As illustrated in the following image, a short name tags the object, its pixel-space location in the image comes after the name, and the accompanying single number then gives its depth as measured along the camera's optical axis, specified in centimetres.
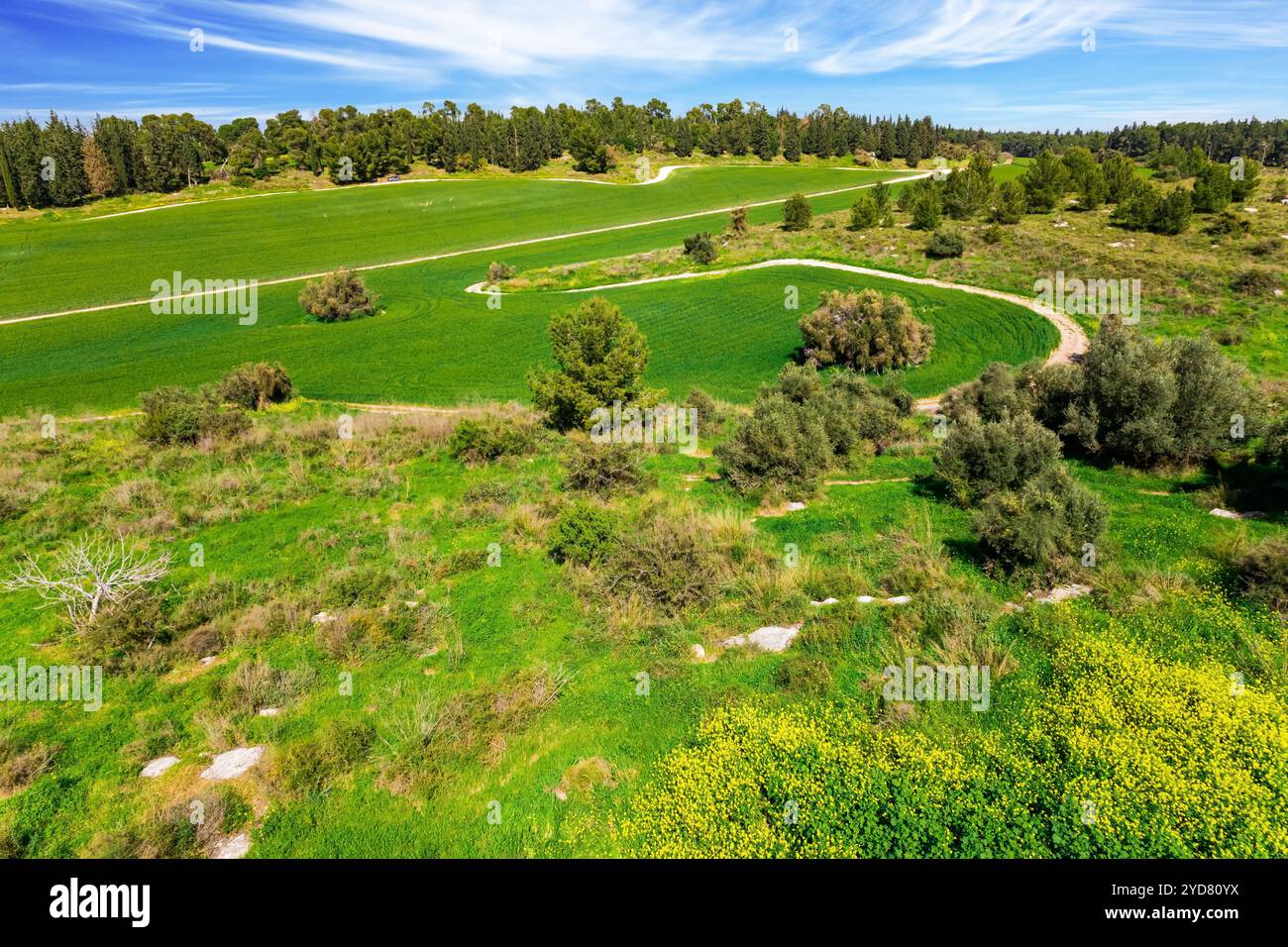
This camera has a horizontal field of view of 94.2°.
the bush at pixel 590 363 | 2512
